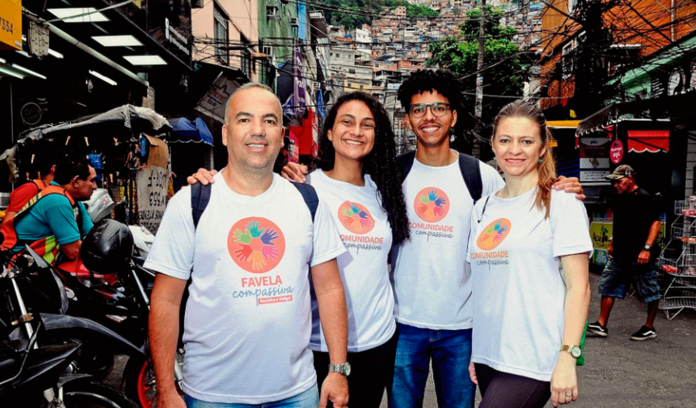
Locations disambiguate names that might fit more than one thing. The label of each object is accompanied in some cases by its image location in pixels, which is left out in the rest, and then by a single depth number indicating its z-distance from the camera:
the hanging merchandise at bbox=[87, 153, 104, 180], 7.57
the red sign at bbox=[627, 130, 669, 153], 11.08
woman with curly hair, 2.70
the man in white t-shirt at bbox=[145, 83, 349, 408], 2.11
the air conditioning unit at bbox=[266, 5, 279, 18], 27.55
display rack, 8.20
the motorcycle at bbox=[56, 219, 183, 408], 3.73
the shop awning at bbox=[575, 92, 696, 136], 8.23
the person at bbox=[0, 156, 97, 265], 4.41
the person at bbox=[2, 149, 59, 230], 5.01
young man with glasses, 2.92
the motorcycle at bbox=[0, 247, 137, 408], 2.38
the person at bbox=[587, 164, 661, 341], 7.07
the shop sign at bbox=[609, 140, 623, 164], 11.16
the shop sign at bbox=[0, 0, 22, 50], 4.73
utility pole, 23.41
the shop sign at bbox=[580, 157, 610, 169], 13.68
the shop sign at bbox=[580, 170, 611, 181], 13.66
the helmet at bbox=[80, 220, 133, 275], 3.71
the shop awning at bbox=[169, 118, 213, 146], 10.58
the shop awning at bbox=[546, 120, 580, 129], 13.88
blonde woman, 2.33
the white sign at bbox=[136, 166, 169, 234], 8.77
